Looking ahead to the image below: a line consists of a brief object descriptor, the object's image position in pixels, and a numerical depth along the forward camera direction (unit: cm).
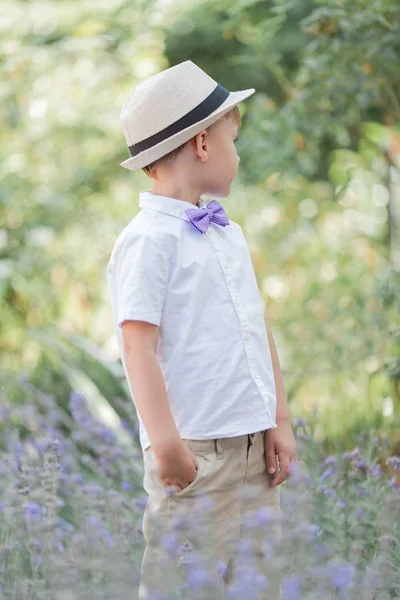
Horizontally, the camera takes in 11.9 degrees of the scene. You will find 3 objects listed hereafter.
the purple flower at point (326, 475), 434
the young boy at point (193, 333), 371
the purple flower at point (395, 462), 437
